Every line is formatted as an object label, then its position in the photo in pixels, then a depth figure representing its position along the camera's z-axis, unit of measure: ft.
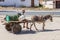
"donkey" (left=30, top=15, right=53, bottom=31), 28.33
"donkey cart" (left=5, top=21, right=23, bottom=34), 26.45
